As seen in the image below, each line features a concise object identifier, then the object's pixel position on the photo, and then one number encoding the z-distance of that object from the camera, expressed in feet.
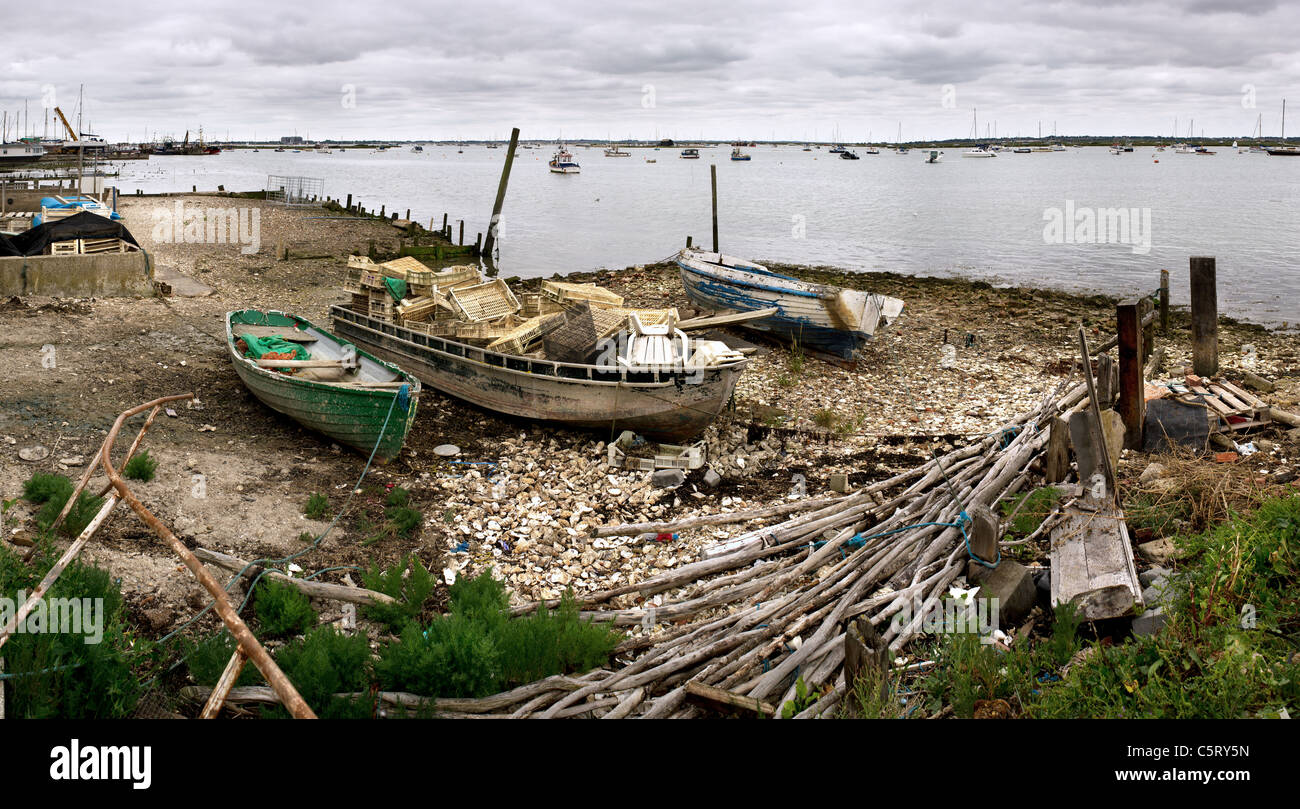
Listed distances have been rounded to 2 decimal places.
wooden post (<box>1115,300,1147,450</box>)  28.32
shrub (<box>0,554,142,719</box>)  18.07
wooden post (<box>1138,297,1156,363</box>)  38.40
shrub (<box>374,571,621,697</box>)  20.57
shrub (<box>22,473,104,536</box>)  26.96
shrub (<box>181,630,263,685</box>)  20.64
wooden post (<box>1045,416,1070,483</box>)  27.94
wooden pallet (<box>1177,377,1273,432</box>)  32.17
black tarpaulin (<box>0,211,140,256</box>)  58.90
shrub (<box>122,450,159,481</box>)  32.04
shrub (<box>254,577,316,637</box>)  24.06
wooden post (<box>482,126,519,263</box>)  97.60
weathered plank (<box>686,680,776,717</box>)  19.35
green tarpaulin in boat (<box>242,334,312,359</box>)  44.80
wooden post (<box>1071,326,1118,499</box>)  24.45
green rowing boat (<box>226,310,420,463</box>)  36.81
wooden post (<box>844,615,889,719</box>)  17.52
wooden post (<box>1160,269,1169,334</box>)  66.08
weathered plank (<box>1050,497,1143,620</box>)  20.89
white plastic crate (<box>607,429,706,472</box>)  39.14
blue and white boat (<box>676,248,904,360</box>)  57.36
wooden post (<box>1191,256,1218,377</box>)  39.40
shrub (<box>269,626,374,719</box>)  19.57
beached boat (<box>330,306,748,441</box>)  39.50
